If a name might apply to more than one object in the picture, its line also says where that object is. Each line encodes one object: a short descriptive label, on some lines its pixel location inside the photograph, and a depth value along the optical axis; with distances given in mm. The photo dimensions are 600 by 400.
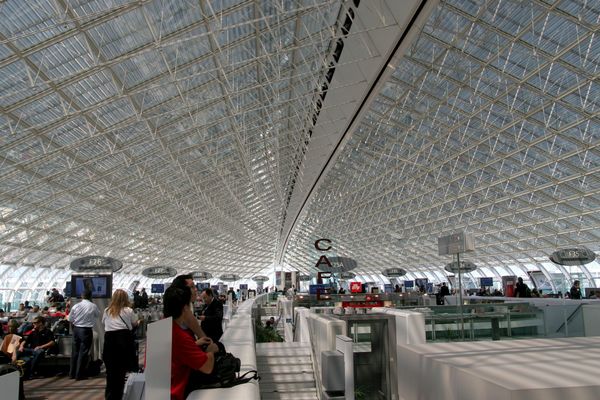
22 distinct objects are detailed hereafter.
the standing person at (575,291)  23844
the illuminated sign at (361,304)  18078
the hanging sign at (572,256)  22500
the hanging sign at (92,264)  17359
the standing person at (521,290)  22953
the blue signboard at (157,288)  44888
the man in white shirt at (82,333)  9938
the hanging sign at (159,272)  37219
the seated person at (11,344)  9062
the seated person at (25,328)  13284
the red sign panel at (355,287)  26542
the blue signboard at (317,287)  27133
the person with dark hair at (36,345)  10445
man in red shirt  3332
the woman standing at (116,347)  6793
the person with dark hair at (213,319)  7515
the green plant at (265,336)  12797
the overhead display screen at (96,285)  13695
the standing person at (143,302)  22488
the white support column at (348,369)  4871
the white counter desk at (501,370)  2994
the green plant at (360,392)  6637
